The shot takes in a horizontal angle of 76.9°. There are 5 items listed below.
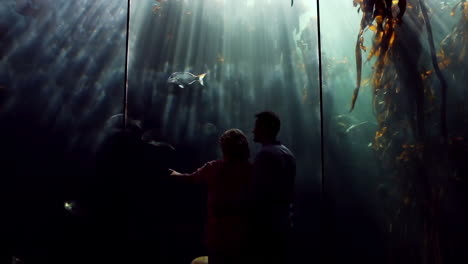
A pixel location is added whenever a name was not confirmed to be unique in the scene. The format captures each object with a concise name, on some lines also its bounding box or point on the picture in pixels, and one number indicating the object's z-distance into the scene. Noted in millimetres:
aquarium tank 4797
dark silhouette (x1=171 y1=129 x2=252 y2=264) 1951
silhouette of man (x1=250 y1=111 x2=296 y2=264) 1874
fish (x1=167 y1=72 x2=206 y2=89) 8117
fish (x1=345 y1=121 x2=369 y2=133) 10986
